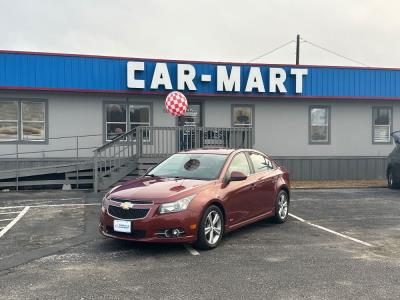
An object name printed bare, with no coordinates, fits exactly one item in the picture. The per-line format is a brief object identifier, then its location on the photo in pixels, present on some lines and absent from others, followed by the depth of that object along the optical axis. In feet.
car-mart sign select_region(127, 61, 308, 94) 55.06
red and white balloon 53.06
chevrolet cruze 21.68
